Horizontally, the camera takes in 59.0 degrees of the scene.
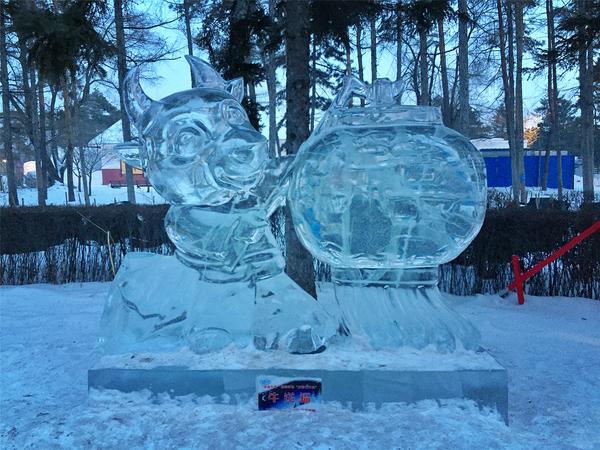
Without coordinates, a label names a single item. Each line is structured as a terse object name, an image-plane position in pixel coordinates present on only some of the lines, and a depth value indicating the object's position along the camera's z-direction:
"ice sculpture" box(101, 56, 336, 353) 2.97
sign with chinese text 2.82
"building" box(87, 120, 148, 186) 34.19
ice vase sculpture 2.81
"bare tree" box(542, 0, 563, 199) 15.41
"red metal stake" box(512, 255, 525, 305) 5.79
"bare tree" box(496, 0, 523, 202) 15.16
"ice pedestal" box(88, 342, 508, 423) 2.77
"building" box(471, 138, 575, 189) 29.25
